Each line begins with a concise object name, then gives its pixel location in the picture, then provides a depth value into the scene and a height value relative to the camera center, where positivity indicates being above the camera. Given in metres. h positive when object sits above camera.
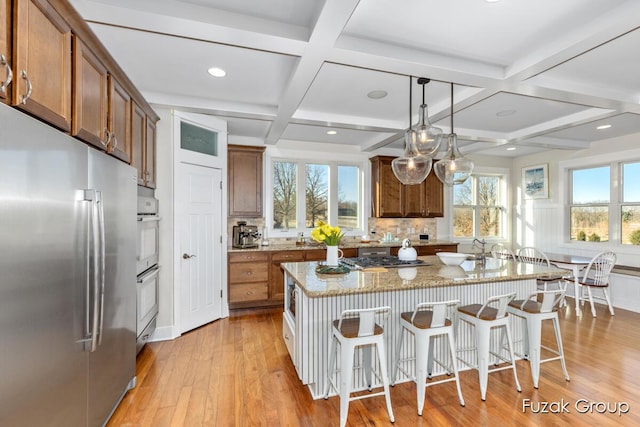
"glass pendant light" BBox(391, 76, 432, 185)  2.70 +0.45
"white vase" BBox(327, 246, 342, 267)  2.71 -0.37
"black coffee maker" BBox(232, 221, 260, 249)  4.62 -0.34
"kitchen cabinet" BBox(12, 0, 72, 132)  1.21 +0.67
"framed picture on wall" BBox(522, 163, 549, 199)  5.84 +0.65
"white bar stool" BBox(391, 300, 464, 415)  2.10 -0.83
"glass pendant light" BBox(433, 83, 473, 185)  2.74 +0.45
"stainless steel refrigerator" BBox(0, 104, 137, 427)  1.10 -0.28
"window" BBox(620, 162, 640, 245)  4.65 +0.14
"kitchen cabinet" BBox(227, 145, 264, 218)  4.58 +0.50
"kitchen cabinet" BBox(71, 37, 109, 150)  1.66 +0.70
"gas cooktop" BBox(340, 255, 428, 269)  2.84 -0.47
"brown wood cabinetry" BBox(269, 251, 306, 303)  4.39 -0.89
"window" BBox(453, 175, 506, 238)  6.23 +0.15
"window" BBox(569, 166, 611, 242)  5.04 +0.20
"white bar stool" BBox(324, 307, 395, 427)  1.96 -0.84
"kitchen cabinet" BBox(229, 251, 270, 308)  4.23 -0.90
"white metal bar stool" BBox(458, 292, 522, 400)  2.27 -0.84
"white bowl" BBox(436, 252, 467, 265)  2.82 -0.40
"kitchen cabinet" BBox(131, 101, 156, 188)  2.69 +0.65
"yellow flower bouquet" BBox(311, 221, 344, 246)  2.60 -0.17
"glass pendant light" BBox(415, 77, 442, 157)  2.48 +0.62
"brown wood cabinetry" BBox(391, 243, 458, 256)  5.24 -0.59
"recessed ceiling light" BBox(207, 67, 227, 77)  2.71 +1.28
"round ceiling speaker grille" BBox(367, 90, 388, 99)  3.17 +1.27
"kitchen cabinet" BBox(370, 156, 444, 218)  5.33 +0.34
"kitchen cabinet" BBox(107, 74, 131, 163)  2.17 +0.71
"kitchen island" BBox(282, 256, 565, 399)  2.19 -0.66
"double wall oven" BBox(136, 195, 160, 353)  2.71 -0.52
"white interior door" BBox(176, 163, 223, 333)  3.50 -0.36
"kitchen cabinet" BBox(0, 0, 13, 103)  1.12 +0.61
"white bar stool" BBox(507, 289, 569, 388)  2.42 -0.85
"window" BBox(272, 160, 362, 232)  5.13 +0.33
